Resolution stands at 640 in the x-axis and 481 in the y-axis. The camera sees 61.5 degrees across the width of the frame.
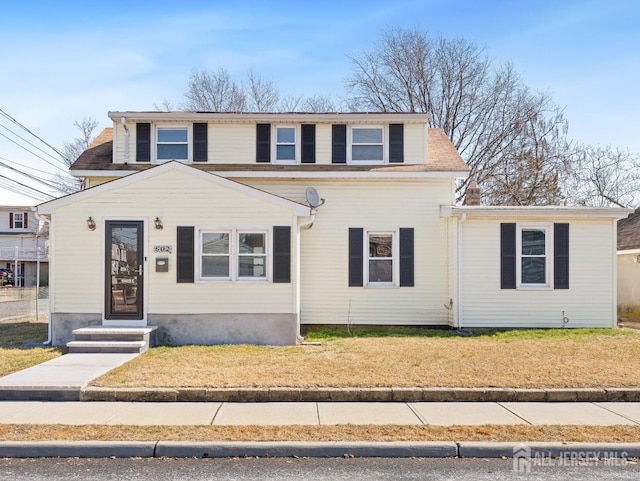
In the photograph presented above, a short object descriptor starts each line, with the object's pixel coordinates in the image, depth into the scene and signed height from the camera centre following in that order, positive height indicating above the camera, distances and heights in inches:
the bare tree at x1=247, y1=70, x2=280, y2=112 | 1291.6 +357.4
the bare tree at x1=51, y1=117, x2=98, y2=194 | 1355.8 +242.7
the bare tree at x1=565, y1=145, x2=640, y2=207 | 1180.5 +152.2
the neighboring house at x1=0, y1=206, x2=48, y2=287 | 1636.3 +21.9
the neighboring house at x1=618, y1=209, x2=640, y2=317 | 739.4 -34.4
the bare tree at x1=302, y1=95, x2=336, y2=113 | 1263.5 +340.3
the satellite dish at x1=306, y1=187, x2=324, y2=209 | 515.5 +50.9
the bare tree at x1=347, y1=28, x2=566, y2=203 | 1087.6 +311.1
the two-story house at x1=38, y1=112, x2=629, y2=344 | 451.8 +11.1
